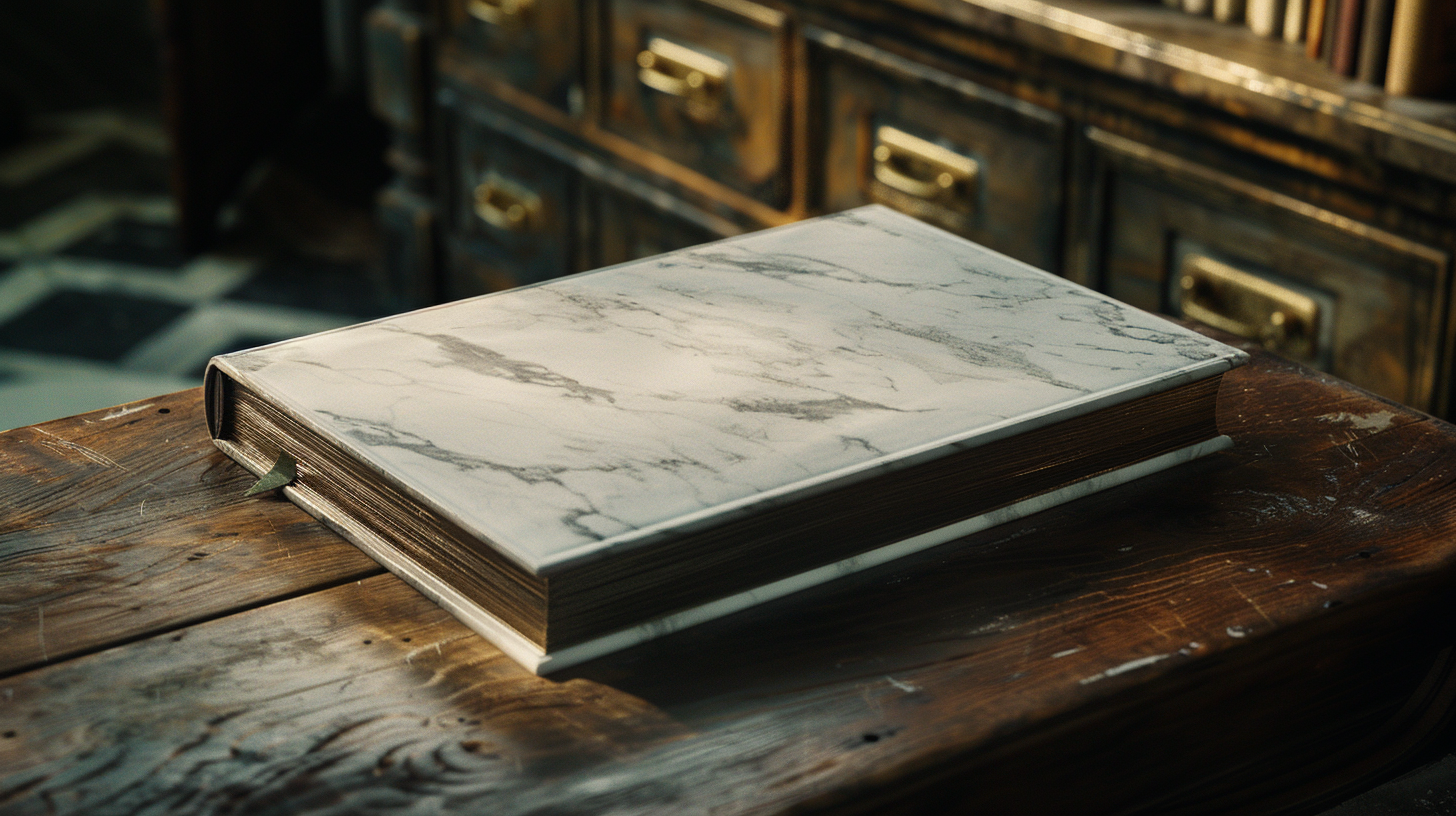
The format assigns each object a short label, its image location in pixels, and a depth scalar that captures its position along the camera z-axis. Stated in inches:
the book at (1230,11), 77.8
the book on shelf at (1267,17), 76.4
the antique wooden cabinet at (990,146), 72.4
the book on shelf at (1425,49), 71.6
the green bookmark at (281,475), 57.8
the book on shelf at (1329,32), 73.8
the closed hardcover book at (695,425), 54.9
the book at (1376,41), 72.1
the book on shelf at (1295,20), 75.7
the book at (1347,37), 72.8
